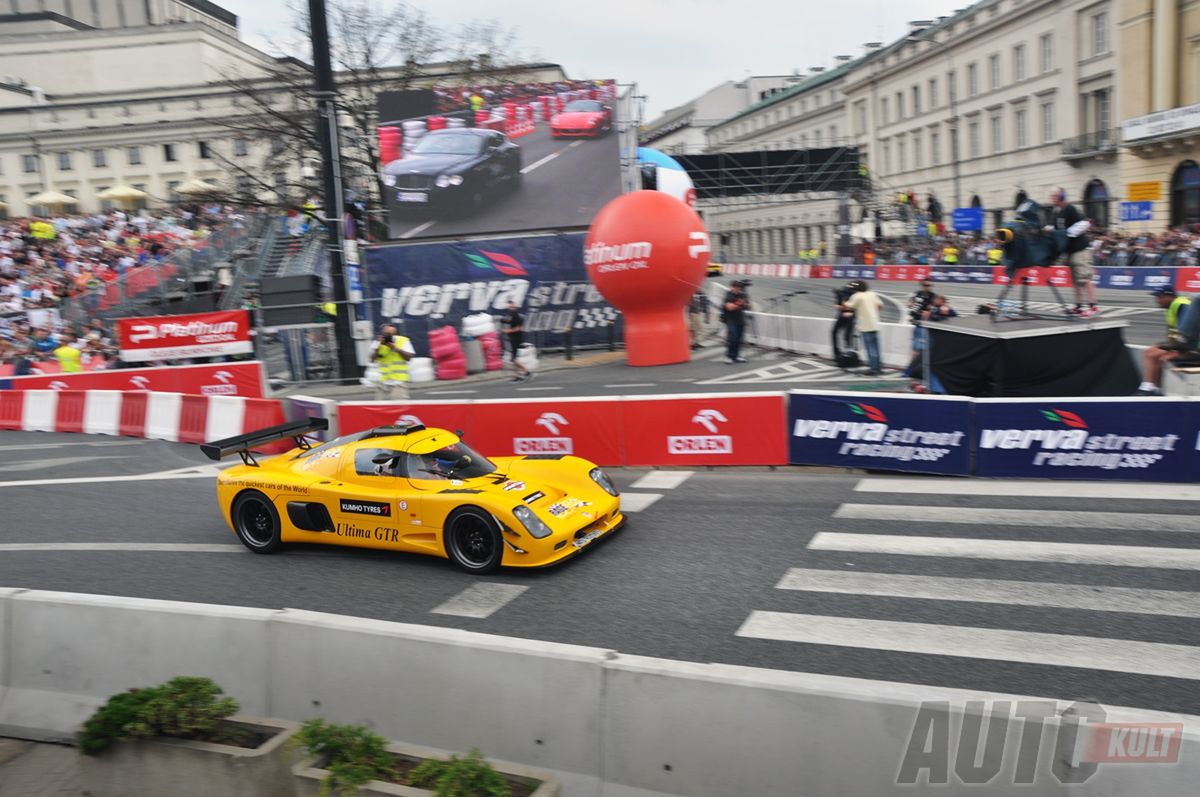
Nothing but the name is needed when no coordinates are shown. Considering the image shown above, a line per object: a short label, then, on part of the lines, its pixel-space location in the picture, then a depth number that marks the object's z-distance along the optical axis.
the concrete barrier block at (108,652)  5.91
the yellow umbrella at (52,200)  55.16
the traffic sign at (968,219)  47.06
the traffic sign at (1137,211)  40.09
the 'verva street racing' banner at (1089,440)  10.38
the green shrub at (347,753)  4.81
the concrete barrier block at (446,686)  4.92
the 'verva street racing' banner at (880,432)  11.40
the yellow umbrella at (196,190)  34.92
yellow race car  8.81
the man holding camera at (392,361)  19.70
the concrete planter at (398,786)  4.68
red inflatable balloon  21.52
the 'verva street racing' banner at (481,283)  27.03
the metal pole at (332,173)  19.89
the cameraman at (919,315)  16.99
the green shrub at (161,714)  5.41
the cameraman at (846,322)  19.58
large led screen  27.78
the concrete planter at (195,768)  5.19
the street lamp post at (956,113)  53.52
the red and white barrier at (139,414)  16.83
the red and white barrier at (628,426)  12.57
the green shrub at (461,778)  4.54
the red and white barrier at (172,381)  21.03
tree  34.66
